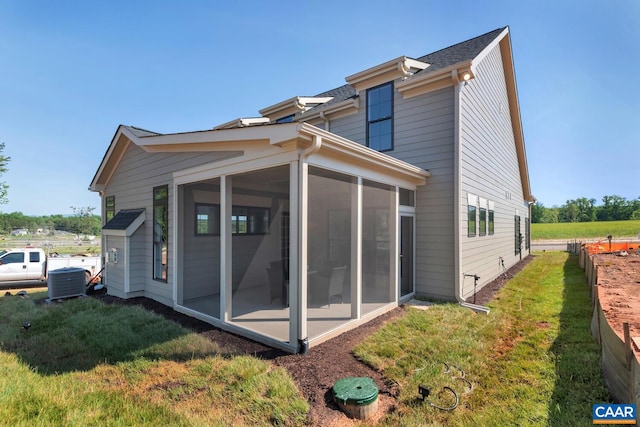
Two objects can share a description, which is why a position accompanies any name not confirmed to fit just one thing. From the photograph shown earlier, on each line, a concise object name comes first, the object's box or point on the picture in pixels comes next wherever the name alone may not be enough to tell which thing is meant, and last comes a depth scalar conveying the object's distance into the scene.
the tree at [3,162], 21.30
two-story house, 4.60
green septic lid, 2.76
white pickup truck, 9.56
